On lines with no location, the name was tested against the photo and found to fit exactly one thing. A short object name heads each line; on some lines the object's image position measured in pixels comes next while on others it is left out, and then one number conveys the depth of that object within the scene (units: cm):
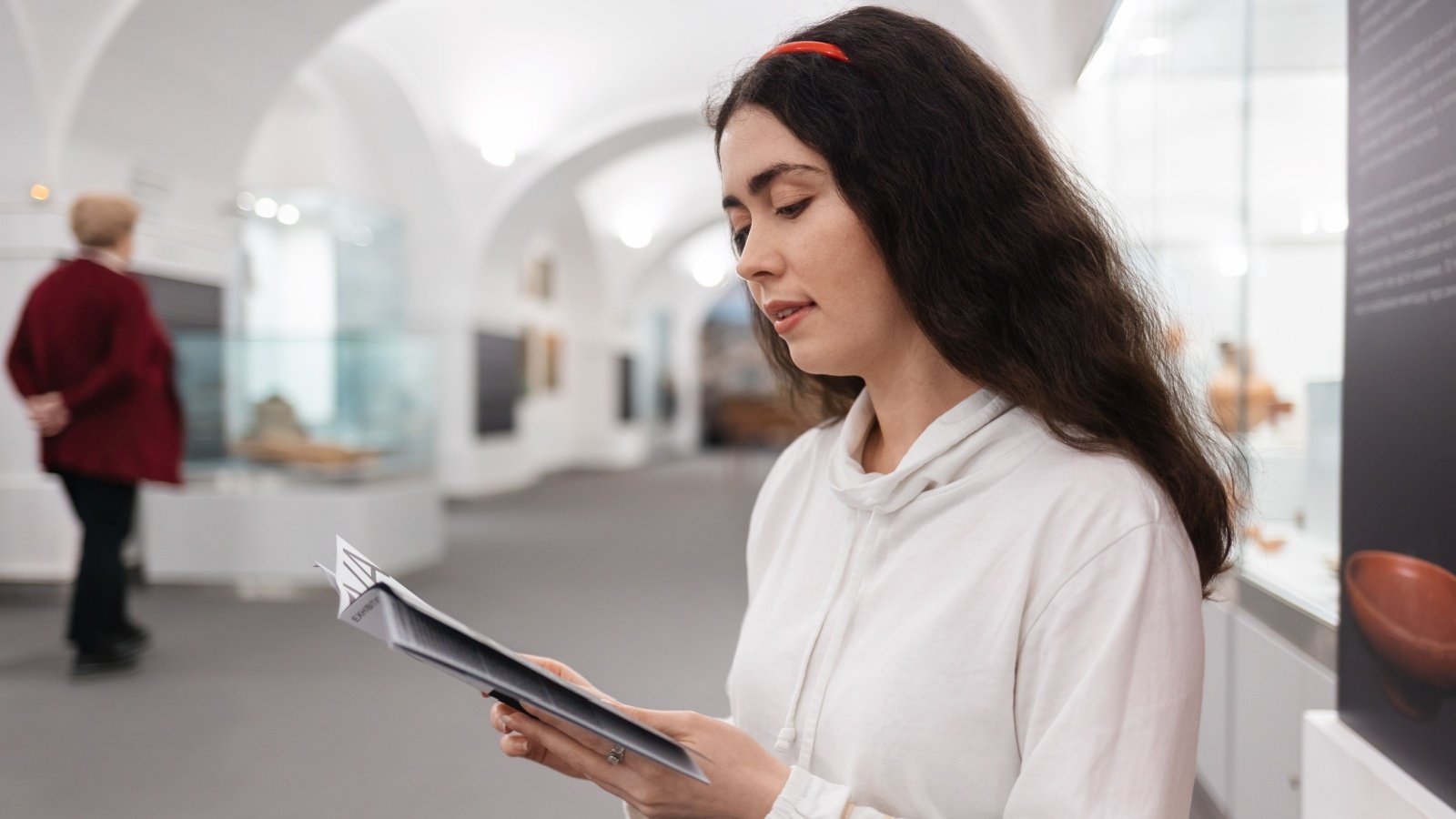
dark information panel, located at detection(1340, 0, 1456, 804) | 148
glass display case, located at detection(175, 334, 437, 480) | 709
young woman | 108
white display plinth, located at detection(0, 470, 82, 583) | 675
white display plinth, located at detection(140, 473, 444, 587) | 694
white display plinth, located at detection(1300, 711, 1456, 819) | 157
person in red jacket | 486
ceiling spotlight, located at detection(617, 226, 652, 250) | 1983
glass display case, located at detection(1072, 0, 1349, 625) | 276
